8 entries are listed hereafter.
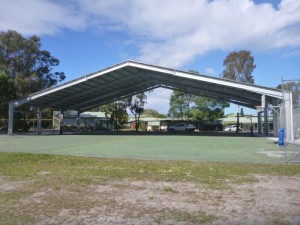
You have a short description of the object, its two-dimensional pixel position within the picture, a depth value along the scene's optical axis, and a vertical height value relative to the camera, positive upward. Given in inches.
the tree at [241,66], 1608.0 +409.2
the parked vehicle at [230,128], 1701.5 -28.5
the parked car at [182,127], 1477.5 -18.3
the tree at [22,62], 1233.0 +347.3
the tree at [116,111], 1651.3 +95.6
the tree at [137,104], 1637.4 +144.3
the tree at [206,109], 1559.0 +103.7
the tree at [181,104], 1606.4 +141.9
